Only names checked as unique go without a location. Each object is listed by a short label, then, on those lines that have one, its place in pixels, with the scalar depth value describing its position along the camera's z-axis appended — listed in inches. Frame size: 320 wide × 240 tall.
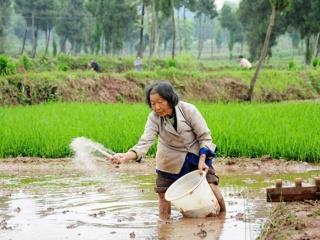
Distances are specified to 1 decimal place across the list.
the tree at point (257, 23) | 1680.6
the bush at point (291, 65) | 1178.8
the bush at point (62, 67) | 917.4
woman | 202.1
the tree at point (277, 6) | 723.4
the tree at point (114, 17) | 1914.4
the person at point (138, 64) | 1024.2
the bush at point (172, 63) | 1081.4
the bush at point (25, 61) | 848.3
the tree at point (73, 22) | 2127.2
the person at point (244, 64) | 1015.6
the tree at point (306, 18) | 1550.2
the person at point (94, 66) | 961.5
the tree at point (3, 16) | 1926.9
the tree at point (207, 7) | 2110.0
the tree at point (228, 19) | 2444.6
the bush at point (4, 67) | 716.7
